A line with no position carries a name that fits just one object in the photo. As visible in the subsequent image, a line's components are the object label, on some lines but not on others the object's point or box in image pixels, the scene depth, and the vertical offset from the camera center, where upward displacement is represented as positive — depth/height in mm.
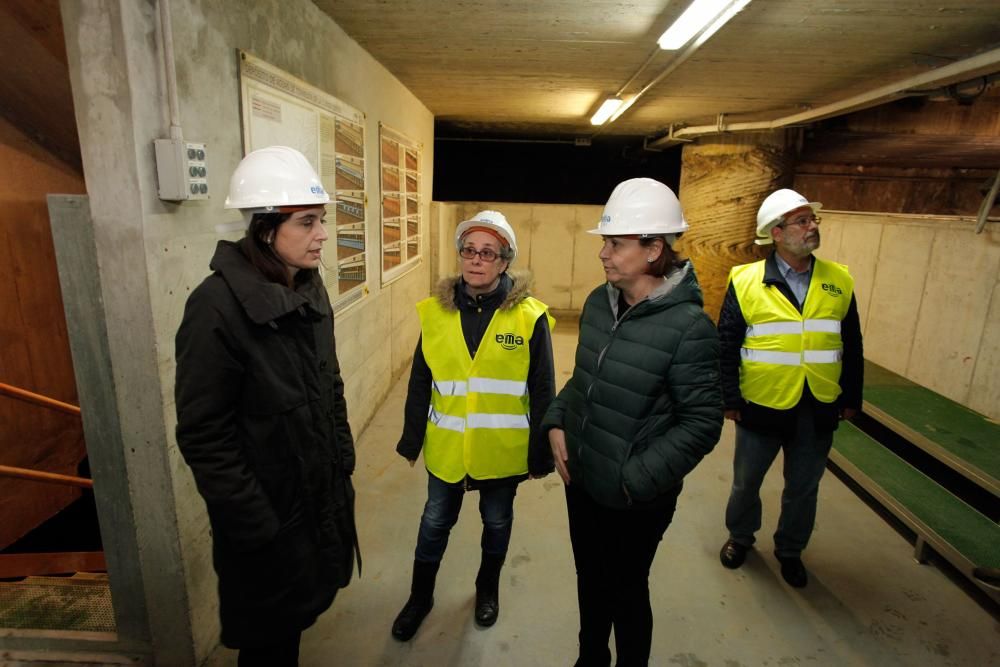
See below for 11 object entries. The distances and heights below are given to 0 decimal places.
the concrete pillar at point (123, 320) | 1451 -318
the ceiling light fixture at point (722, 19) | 2424 +969
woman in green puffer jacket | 1471 -505
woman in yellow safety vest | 1905 -553
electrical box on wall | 1536 +118
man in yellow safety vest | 2238 -516
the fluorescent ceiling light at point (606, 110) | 4959 +1095
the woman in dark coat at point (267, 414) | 1197 -457
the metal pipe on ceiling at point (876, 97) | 2716 +865
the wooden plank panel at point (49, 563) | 2322 -1512
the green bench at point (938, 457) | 2504 -1375
